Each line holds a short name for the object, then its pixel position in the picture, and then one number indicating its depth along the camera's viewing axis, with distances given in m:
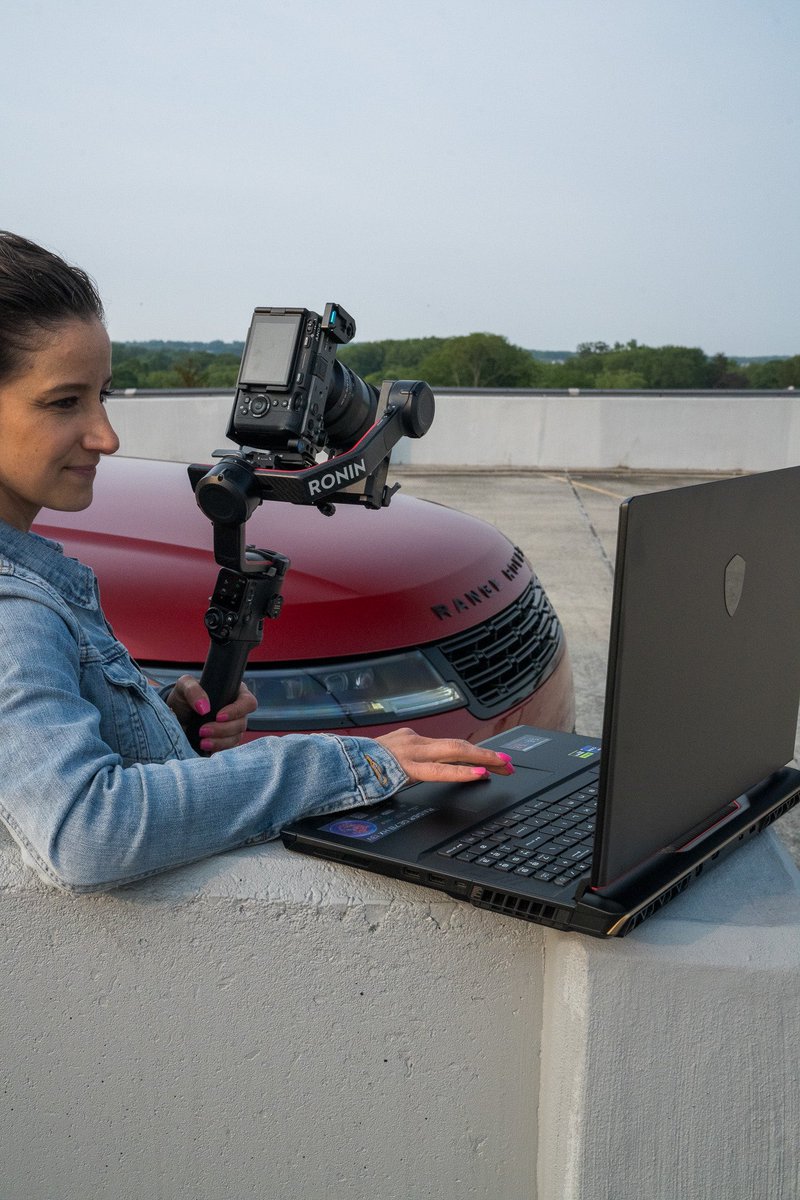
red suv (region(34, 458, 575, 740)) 2.57
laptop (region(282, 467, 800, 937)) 1.16
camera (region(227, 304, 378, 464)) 1.81
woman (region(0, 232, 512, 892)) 1.32
